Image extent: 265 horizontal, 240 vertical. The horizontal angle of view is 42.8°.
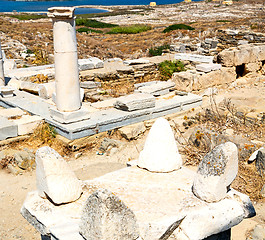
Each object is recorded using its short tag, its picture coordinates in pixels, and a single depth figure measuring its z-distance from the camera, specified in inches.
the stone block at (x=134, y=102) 317.1
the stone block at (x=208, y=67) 426.3
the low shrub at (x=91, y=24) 1673.2
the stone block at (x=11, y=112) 306.0
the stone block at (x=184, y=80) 405.1
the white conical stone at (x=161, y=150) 148.8
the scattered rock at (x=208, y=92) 416.3
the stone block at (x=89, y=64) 470.9
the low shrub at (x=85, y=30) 1395.2
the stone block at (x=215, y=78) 415.8
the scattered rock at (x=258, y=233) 162.9
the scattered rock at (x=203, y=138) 246.8
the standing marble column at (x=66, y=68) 277.7
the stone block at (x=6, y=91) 359.1
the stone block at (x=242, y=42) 520.4
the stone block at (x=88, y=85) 410.6
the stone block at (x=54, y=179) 126.4
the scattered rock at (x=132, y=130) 300.5
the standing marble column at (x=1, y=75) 378.1
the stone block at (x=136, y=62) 481.7
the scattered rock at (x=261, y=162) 211.0
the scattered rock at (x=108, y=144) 285.7
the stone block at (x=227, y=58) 440.5
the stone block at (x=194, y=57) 471.8
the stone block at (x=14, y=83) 402.3
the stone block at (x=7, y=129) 279.6
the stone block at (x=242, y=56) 444.9
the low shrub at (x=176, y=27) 1212.2
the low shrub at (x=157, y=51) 613.9
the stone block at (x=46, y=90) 369.4
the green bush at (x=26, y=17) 2041.1
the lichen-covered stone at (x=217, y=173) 123.2
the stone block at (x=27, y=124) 289.2
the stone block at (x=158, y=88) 364.9
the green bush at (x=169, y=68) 457.7
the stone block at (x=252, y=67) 463.8
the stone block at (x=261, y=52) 466.6
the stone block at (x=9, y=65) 498.0
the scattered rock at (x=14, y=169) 251.0
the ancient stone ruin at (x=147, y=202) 105.3
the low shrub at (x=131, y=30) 1362.0
